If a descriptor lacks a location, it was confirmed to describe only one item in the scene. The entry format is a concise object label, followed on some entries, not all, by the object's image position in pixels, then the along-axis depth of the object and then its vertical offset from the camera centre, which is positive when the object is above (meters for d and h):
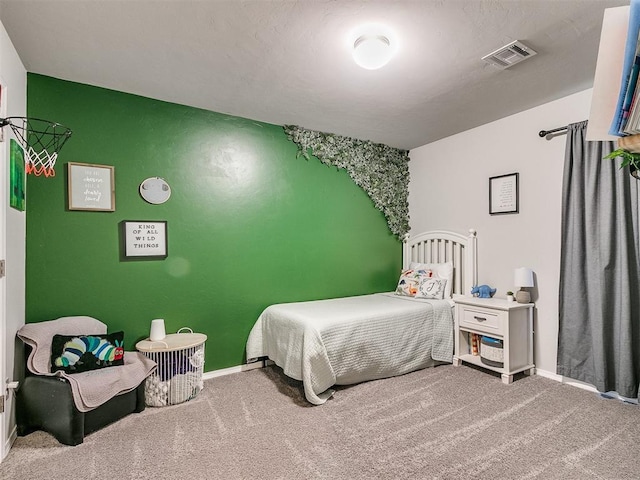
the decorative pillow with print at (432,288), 3.54 -0.47
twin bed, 2.62 -0.75
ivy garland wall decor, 3.69 +0.91
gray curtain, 2.50 -0.23
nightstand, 2.92 -0.79
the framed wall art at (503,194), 3.26 +0.46
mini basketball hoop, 2.31 +0.72
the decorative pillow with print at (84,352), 2.21 -0.71
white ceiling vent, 2.12 +1.18
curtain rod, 2.88 +0.93
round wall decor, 2.82 +0.44
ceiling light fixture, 1.99 +1.12
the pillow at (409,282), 3.71 -0.43
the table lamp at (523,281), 3.02 -0.34
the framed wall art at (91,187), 2.54 +0.43
